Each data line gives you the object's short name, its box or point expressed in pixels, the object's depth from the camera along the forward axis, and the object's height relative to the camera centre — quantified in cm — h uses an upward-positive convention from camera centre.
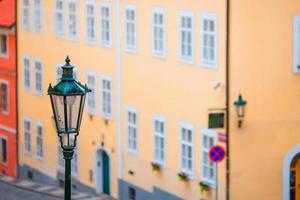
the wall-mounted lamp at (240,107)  3027 -74
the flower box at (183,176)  3325 -248
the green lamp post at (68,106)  1609 -37
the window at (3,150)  4625 -254
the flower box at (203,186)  3212 -264
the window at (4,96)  4550 -71
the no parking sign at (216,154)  2986 -175
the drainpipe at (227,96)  3034 -51
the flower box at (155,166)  3481 -234
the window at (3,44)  4497 +99
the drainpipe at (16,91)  4397 -53
